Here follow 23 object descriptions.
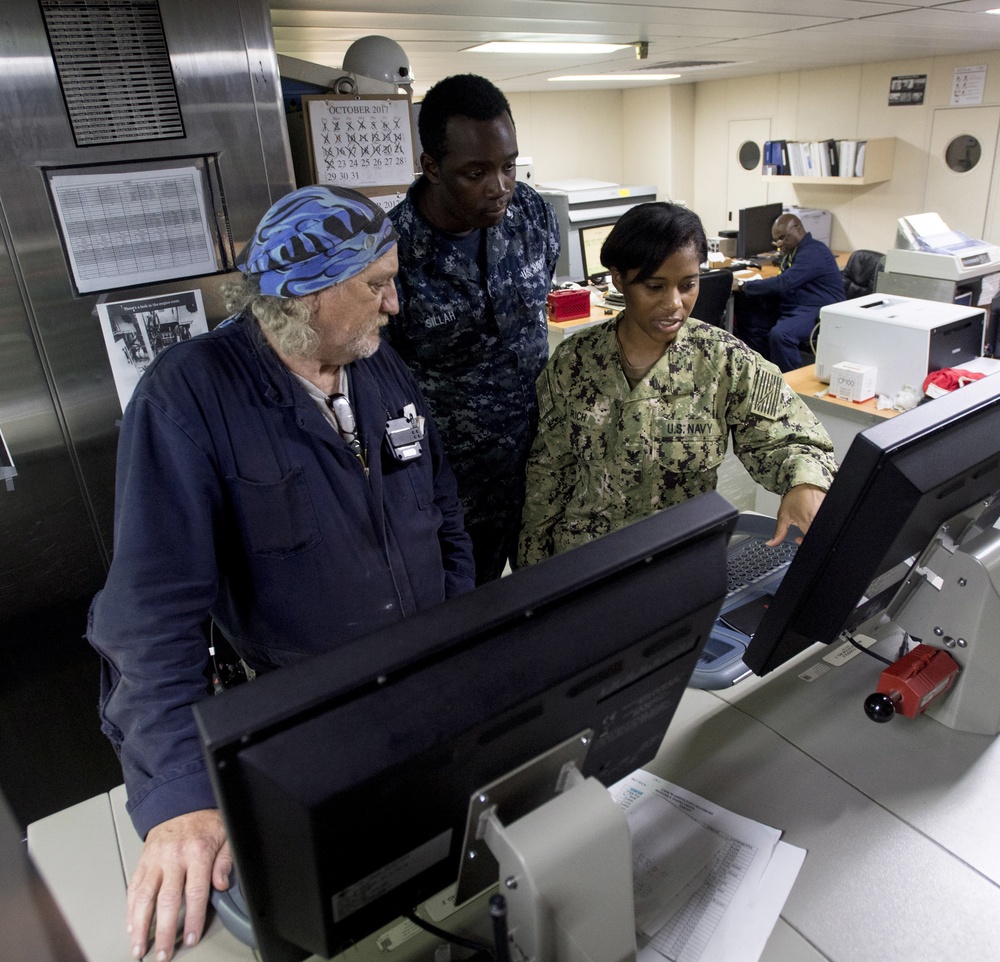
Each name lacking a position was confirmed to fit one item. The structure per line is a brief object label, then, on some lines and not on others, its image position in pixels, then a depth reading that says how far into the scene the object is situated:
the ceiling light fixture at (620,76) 5.49
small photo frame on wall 5.40
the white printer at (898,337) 2.71
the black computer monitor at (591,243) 5.06
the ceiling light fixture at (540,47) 3.59
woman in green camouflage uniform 1.46
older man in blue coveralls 0.94
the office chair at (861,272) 5.05
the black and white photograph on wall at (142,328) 1.73
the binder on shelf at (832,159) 5.84
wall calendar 2.04
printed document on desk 0.84
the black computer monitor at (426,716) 0.54
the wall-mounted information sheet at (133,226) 1.63
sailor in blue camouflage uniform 1.64
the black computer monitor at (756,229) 5.95
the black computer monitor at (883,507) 0.89
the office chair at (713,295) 4.27
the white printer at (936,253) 3.41
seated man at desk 4.69
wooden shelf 5.64
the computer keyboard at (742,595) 1.24
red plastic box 4.27
